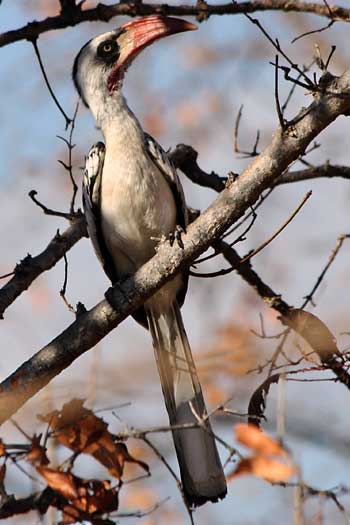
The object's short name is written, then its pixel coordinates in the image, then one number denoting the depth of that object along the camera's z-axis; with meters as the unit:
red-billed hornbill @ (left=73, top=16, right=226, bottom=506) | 8.80
